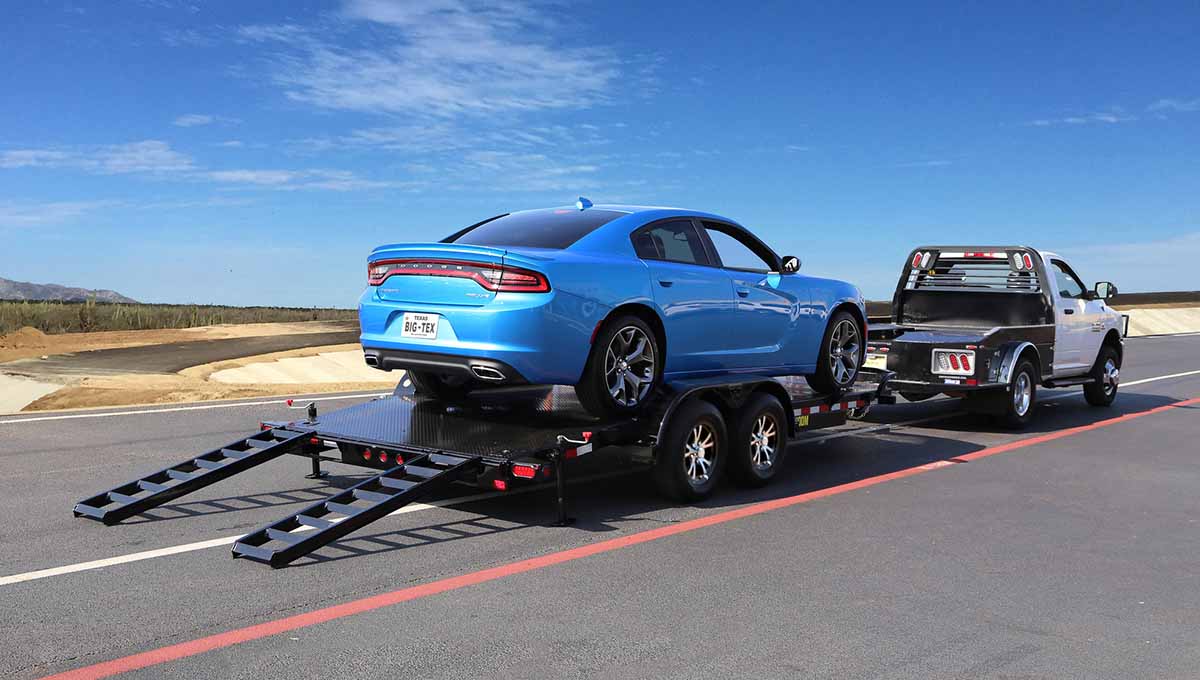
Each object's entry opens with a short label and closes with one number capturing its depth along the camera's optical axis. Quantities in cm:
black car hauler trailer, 608
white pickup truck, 1148
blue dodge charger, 658
